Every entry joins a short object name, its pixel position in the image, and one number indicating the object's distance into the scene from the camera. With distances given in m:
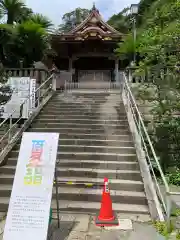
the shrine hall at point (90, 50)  11.30
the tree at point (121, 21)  19.16
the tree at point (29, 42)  7.59
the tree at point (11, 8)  8.27
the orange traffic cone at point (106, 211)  3.12
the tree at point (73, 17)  26.86
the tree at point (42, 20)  8.33
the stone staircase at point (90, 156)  3.72
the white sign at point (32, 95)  6.58
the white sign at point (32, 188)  2.64
